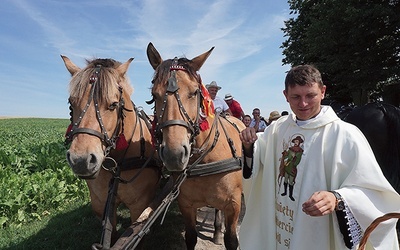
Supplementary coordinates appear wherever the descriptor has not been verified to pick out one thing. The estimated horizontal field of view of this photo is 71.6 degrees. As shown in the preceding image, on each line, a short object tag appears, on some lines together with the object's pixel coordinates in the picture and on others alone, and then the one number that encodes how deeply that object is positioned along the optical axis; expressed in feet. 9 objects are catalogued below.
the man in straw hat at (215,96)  20.80
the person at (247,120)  28.74
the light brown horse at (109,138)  6.96
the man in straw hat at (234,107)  24.90
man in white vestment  4.93
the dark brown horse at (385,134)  10.79
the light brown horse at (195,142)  7.20
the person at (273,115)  29.66
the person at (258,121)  30.36
